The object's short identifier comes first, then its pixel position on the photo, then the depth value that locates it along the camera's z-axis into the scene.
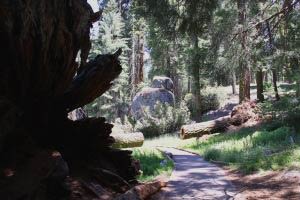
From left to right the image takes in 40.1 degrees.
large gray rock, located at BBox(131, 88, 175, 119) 28.30
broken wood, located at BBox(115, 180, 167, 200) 6.04
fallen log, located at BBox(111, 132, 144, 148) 18.02
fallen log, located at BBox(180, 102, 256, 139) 21.58
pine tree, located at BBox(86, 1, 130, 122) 39.78
